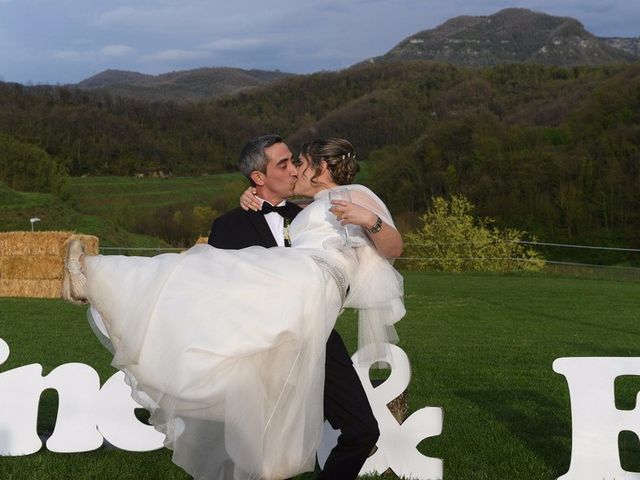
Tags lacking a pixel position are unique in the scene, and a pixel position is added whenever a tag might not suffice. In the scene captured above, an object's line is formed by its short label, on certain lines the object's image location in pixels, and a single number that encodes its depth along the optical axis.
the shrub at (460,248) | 38.84
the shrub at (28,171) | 70.69
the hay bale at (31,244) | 25.33
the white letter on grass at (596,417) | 5.95
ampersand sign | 6.20
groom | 4.83
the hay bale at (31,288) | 25.36
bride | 4.42
